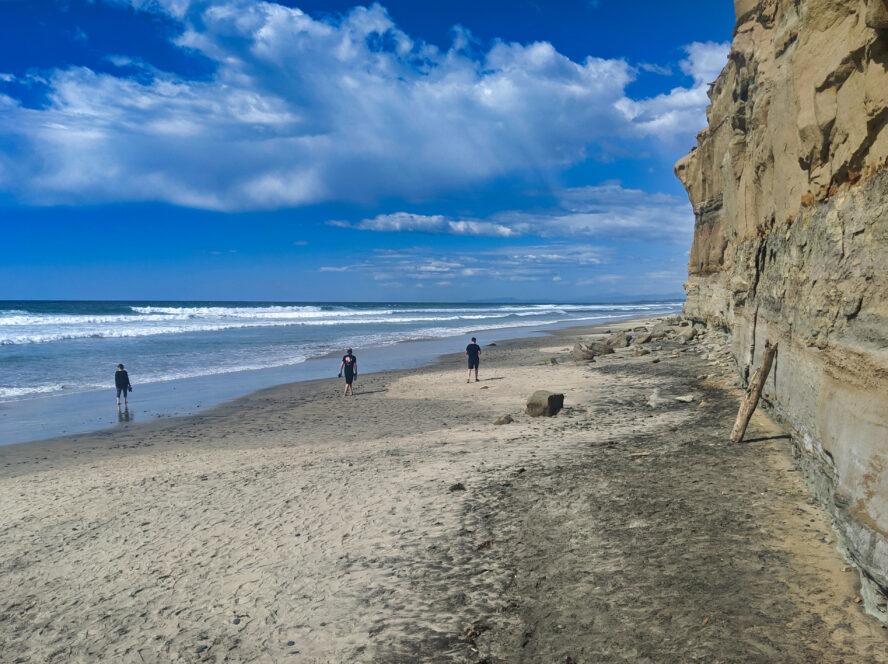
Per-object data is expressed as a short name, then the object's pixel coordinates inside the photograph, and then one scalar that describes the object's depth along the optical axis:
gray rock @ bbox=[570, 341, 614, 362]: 20.53
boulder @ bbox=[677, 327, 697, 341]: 22.14
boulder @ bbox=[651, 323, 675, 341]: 24.09
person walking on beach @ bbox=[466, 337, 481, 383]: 17.23
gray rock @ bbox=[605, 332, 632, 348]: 23.22
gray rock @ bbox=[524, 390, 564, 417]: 11.31
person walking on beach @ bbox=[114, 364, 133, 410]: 14.39
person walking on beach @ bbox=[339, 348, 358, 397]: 15.77
